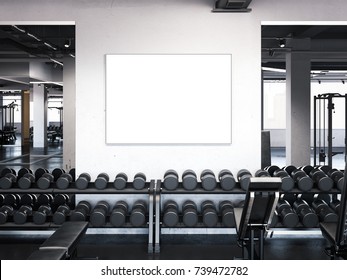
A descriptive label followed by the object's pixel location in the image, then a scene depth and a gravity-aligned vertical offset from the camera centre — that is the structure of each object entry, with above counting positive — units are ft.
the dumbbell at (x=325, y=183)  12.96 -1.57
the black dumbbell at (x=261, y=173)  13.02 -1.31
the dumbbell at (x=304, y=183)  12.94 -1.57
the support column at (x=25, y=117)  48.80 +1.39
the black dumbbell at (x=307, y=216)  13.02 -2.56
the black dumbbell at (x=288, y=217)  12.94 -2.58
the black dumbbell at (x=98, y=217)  12.75 -2.52
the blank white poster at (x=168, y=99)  13.58 +0.94
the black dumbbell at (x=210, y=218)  12.72 -2.54
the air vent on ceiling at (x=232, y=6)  12.65 +3.66
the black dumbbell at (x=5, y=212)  13.08 -2.49
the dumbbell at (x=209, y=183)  12.87 -1.56
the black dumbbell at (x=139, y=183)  12.91 -1.56
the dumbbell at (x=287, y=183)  12.90 -1.56
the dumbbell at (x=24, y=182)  13.10 -1.56
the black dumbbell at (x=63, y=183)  13.03 -1.57
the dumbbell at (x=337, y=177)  13.04 -1.43
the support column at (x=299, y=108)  24.43 +1.16
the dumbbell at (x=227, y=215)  12.68 -2.46
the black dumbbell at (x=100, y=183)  12.97 -1.57
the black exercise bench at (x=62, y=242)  7.74 -2.20
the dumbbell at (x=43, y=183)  13.07 -1.58
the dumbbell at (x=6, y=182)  13.07 -1.55
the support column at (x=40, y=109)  43.39 +1.96
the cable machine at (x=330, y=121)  19.71 +0.35
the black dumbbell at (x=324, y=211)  12.91 -2.46
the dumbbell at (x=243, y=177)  12.89 -1.41
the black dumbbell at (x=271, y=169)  14.73 -1.33
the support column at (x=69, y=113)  26.13 +0.98
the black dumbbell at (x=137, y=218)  12.67 -2.53
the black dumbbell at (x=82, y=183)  12.97 -1.57
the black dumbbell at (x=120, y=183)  12.94 -1.56
